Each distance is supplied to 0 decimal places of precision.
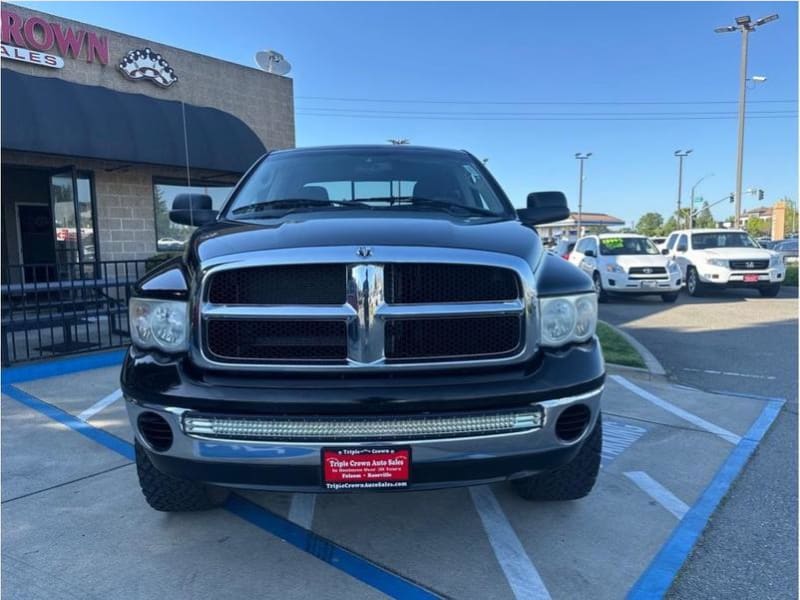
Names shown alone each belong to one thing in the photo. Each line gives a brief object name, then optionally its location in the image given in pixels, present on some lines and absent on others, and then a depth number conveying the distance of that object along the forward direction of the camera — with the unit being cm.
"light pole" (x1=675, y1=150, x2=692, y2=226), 4769
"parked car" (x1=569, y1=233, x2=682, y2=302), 1293
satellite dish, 1391
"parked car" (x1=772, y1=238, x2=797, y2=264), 2540
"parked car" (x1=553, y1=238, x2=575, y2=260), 1787
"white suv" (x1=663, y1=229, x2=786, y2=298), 1346
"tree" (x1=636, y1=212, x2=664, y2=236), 9338
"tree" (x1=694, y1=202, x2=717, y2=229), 7366
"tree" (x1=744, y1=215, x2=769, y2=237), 7405
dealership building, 890
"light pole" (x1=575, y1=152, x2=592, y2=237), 5209
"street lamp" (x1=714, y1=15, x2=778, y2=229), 2147
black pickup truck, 204
